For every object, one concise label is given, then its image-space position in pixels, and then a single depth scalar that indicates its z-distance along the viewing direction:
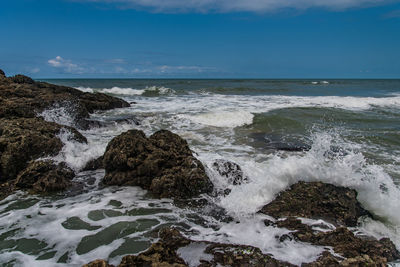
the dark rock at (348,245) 2.86
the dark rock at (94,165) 6.03
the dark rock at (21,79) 13.53
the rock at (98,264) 2.75
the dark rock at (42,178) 4.94
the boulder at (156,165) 4.86
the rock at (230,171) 5.18
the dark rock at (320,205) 4.07
